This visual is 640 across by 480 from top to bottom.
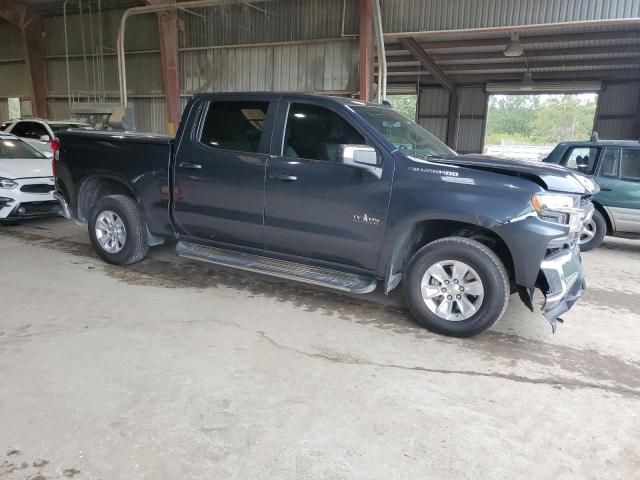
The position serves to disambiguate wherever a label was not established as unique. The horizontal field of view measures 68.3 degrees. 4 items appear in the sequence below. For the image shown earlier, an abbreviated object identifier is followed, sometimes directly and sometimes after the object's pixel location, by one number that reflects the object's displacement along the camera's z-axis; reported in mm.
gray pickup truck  3537
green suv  6941
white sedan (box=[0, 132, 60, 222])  6840
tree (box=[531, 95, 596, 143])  39719
